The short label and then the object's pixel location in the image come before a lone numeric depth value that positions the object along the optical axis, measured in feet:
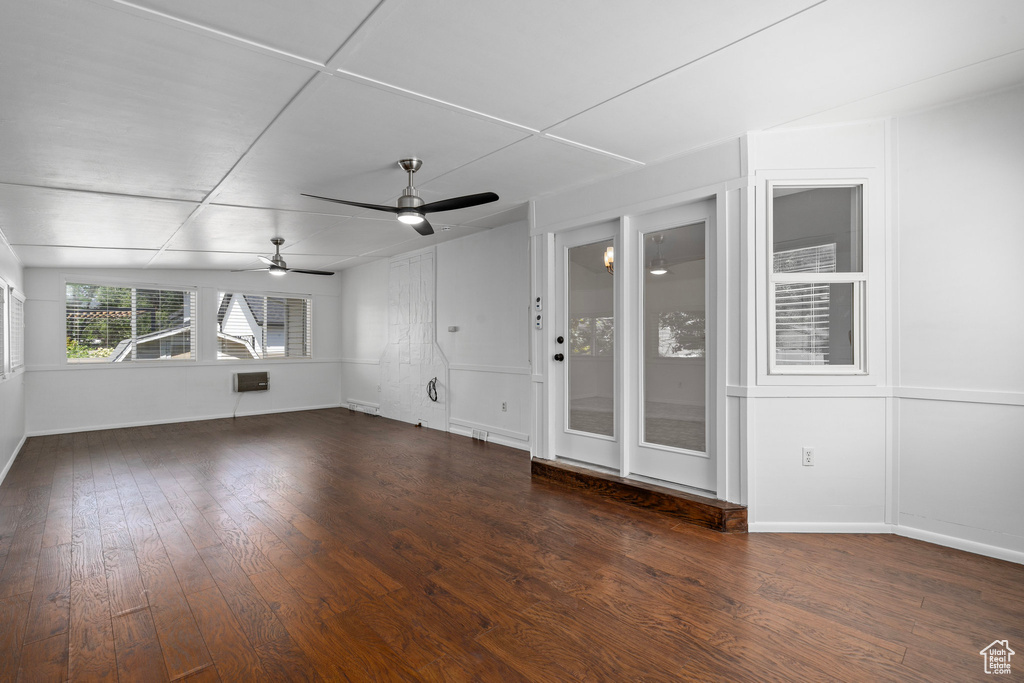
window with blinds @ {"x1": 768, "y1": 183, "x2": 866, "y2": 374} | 11.02
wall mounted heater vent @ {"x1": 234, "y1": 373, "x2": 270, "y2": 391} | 28.66
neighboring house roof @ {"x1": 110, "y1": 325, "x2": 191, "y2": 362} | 25.82
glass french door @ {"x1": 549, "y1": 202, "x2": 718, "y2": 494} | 12.48
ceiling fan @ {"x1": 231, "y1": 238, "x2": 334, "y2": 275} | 21.62
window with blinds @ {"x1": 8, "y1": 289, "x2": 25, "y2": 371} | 19.53
